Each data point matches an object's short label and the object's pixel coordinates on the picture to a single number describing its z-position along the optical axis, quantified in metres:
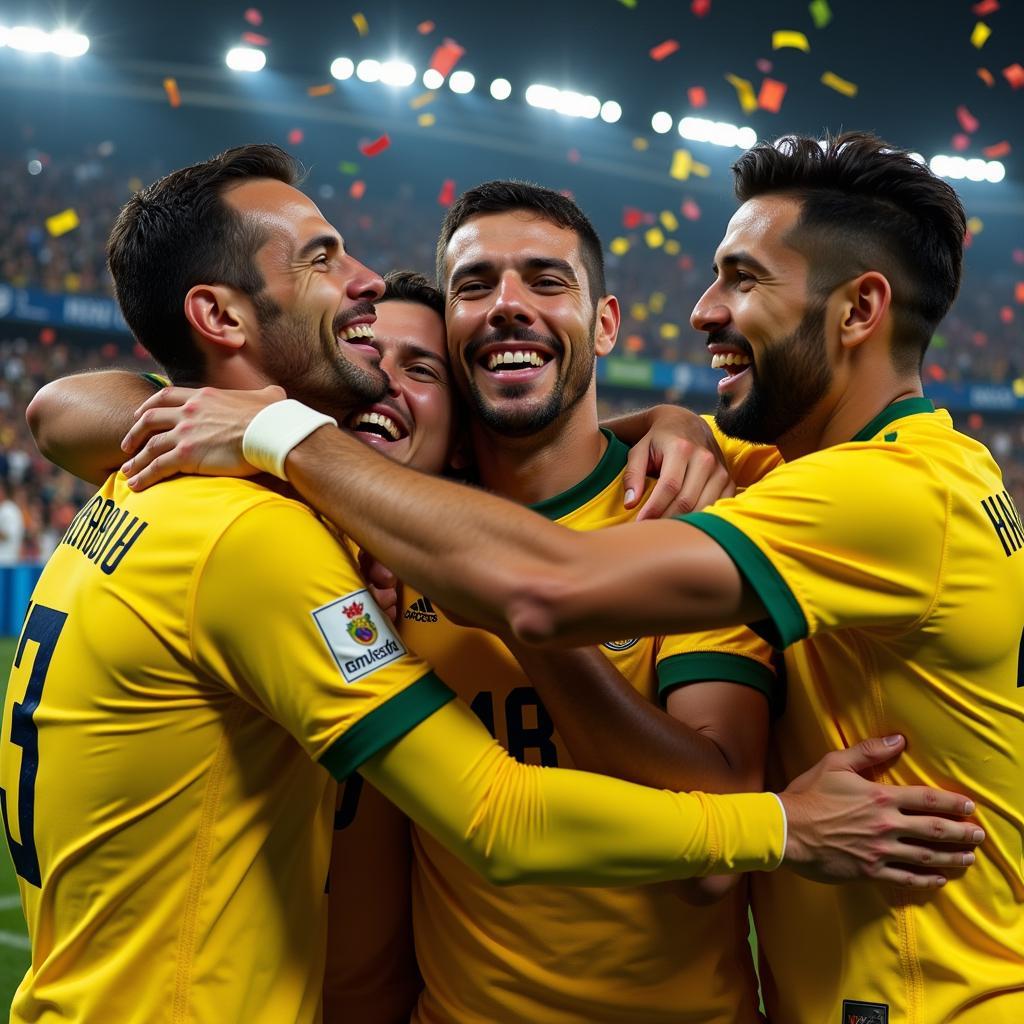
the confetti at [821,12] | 21.27
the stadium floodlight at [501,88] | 25.98
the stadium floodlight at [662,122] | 27.92
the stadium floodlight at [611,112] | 27.67
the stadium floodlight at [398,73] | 25.25
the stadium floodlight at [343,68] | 25.25
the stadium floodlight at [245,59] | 25.09
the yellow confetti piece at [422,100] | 27.39
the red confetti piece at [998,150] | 29.12
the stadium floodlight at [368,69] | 25.16
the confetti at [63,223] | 21.20
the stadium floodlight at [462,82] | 25.50
